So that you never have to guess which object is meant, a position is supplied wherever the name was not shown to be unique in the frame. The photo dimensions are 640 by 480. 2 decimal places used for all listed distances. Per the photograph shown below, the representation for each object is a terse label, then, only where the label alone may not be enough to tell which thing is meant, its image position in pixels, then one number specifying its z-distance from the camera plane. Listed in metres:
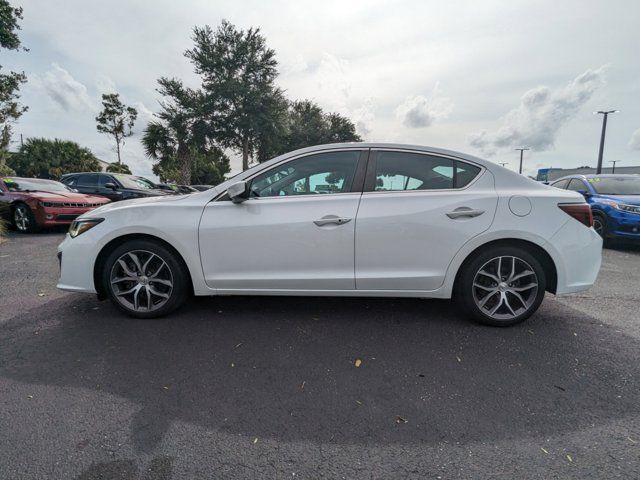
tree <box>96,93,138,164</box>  36.69
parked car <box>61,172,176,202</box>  11.06
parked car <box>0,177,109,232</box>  8.11
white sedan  3.03
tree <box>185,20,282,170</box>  25.58
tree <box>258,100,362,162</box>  27.77
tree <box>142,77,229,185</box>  25.50
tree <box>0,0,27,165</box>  13.26
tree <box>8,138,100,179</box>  38.47
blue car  6.80
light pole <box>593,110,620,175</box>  24.16
